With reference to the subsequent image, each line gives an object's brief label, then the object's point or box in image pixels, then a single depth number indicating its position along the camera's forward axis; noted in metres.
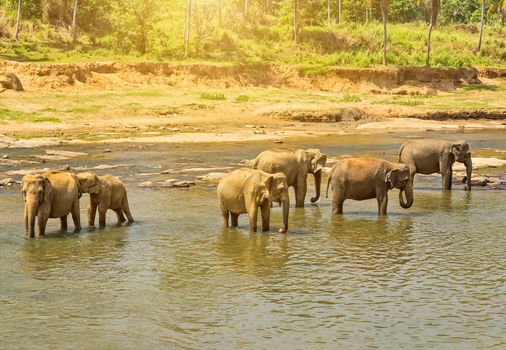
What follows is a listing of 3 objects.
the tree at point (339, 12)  88.16
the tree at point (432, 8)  74.54
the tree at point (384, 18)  69.81
